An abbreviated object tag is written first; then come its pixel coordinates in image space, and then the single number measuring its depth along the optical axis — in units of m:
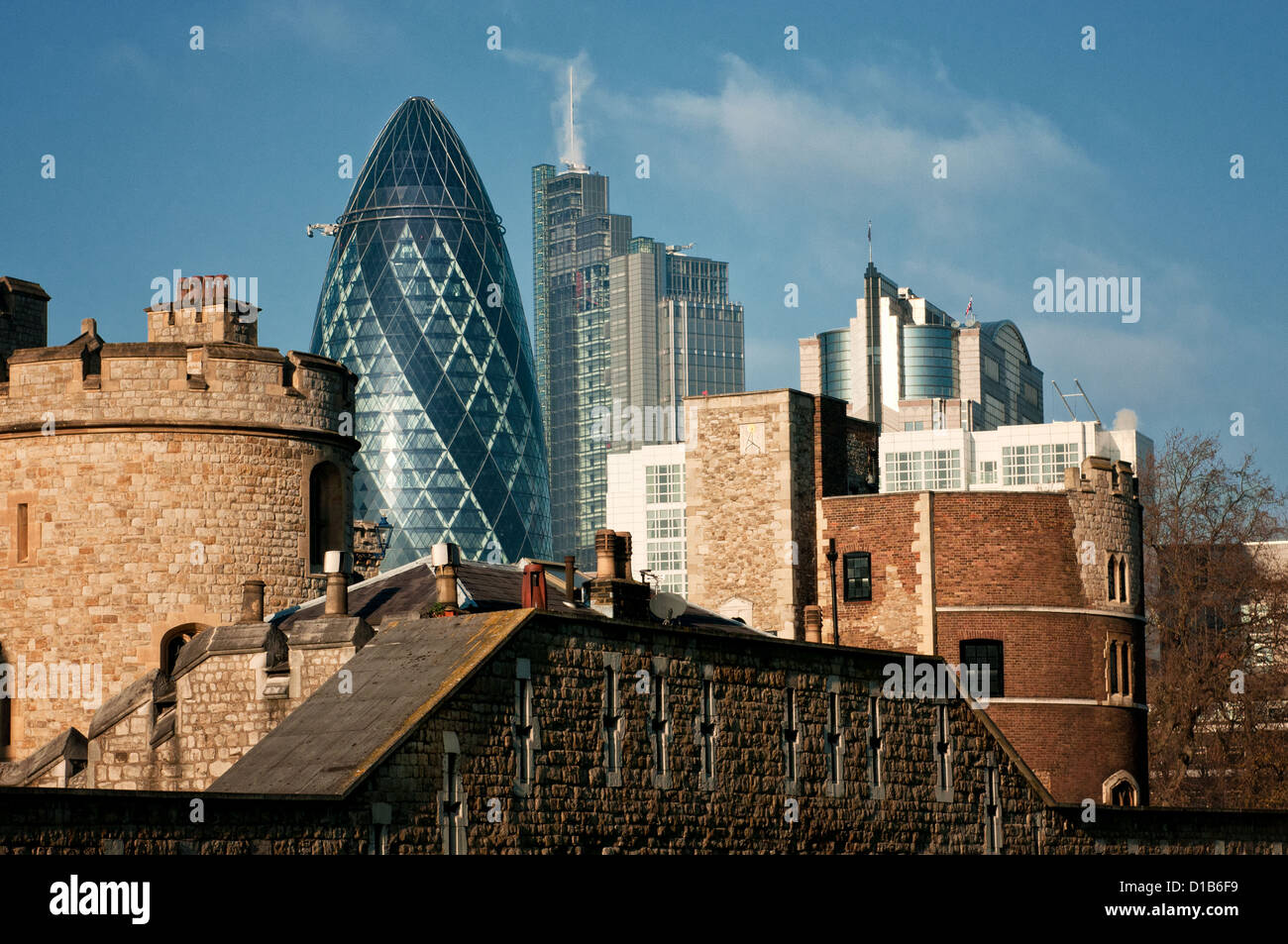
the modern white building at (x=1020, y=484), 193.88
